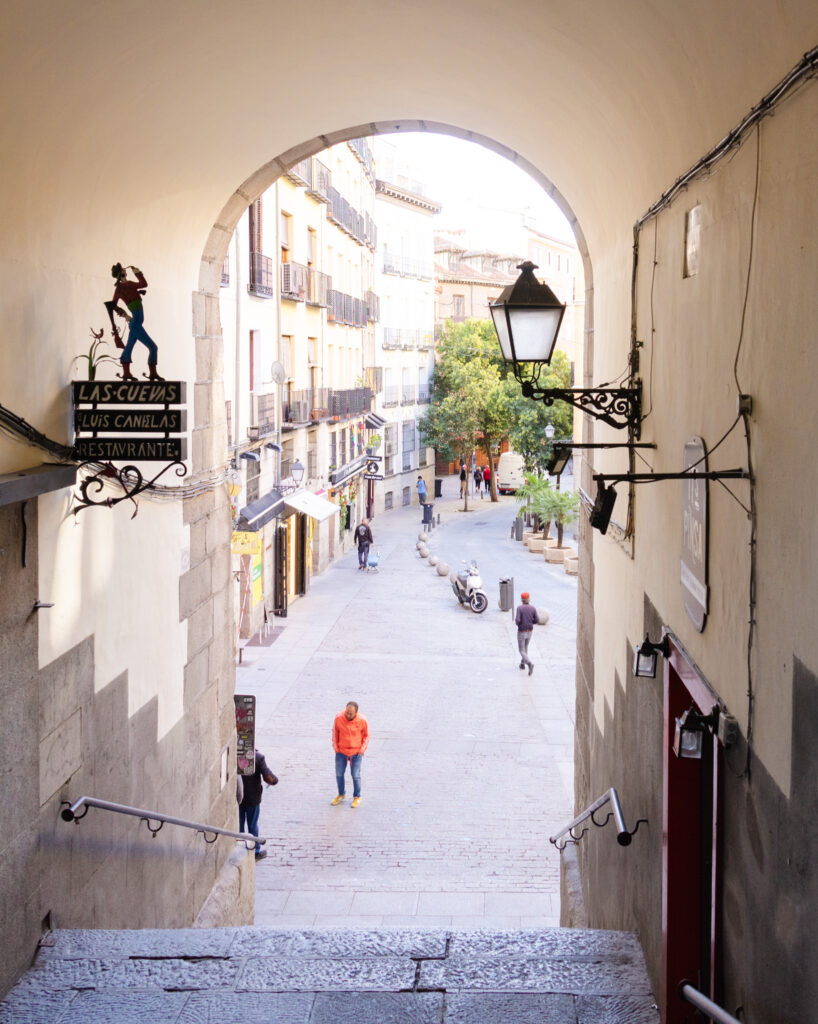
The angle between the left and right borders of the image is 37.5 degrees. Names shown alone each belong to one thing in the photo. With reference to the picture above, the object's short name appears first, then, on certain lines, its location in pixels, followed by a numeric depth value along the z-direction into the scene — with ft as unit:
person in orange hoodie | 39.24
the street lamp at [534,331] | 21.16
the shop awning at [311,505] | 77.46
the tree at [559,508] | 99.50
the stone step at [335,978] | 18.06
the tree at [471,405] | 153.07
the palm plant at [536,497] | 100.48
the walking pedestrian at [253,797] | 36.60
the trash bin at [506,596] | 76.48
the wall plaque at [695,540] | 15.43
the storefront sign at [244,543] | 61.93
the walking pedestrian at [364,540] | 95.04
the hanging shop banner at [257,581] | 69.31
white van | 177.63
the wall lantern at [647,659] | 18.95
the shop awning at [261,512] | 64.54
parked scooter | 76.18
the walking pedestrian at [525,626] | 59.52
